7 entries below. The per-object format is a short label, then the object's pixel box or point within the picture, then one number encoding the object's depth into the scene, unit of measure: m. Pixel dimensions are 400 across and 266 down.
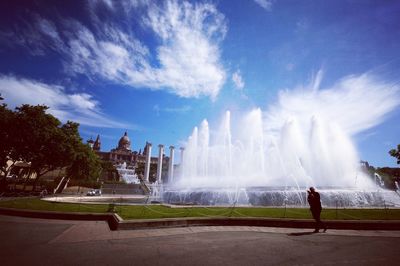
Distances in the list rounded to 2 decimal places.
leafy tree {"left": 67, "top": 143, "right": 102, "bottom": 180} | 38.46
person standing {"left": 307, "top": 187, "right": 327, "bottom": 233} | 9.93
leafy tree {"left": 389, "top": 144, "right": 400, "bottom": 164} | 42.37
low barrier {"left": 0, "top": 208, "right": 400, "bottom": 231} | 9.97
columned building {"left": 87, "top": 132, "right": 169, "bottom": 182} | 137.38
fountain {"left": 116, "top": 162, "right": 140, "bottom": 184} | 86.21
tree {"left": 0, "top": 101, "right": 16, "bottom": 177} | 30.50
